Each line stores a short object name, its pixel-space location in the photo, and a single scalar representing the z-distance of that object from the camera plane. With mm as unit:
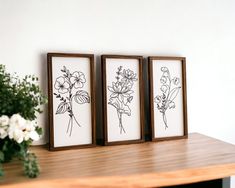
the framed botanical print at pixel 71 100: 1178
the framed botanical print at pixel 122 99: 1260
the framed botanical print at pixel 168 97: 1355
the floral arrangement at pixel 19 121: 873
